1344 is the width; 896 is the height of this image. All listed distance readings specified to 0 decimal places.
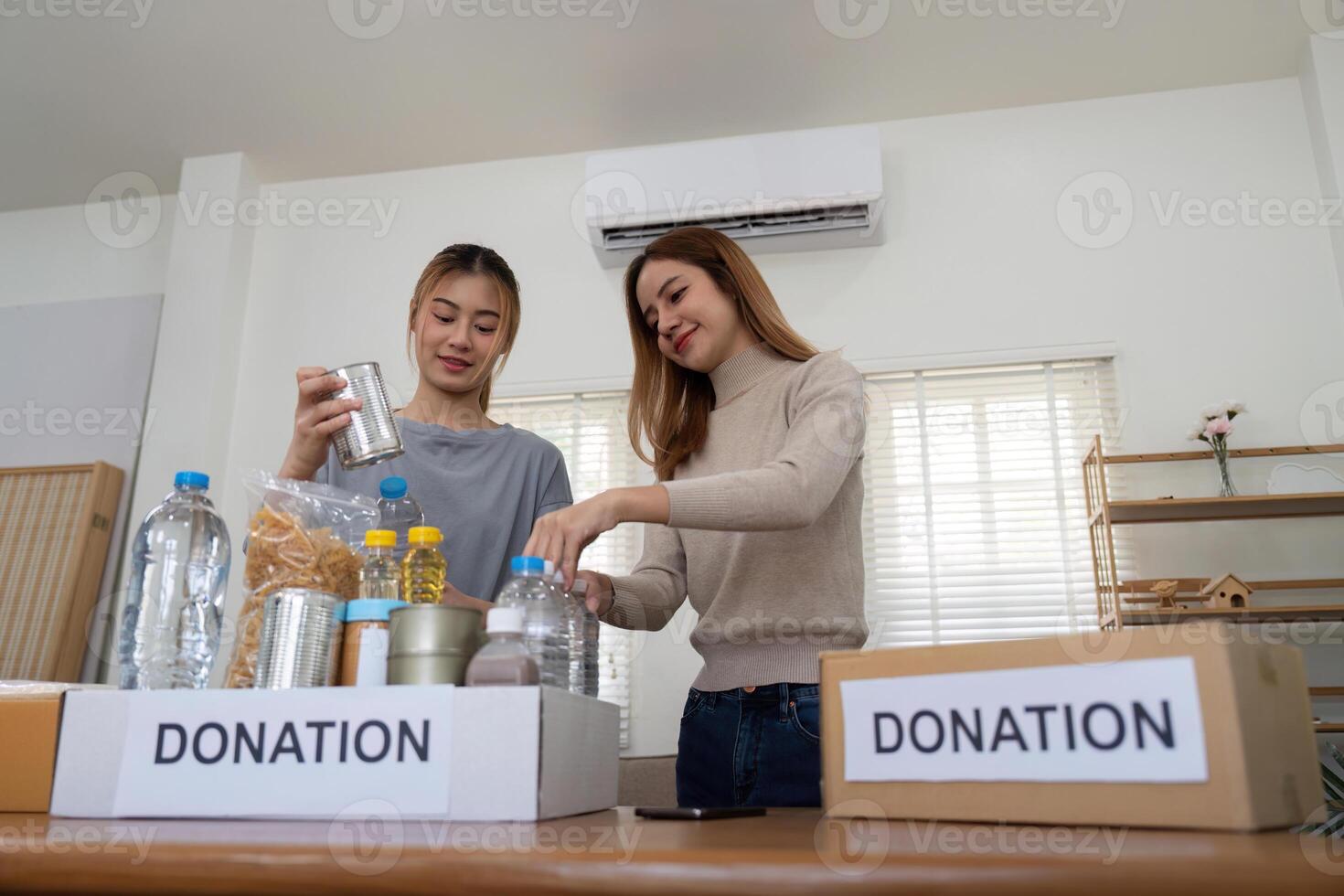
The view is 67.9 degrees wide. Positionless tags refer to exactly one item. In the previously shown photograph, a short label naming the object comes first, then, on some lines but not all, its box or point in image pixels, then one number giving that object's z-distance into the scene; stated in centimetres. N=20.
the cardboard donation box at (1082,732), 54
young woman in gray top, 131
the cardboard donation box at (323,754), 65
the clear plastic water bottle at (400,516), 103
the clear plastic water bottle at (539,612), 79
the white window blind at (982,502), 281
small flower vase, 261
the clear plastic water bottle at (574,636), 93
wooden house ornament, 249
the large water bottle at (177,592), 81
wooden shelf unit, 250
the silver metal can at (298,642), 72
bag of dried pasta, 79
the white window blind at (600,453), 297
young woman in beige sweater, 97
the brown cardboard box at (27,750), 76
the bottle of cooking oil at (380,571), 80
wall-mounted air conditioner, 300
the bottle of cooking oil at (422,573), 85
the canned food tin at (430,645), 69
